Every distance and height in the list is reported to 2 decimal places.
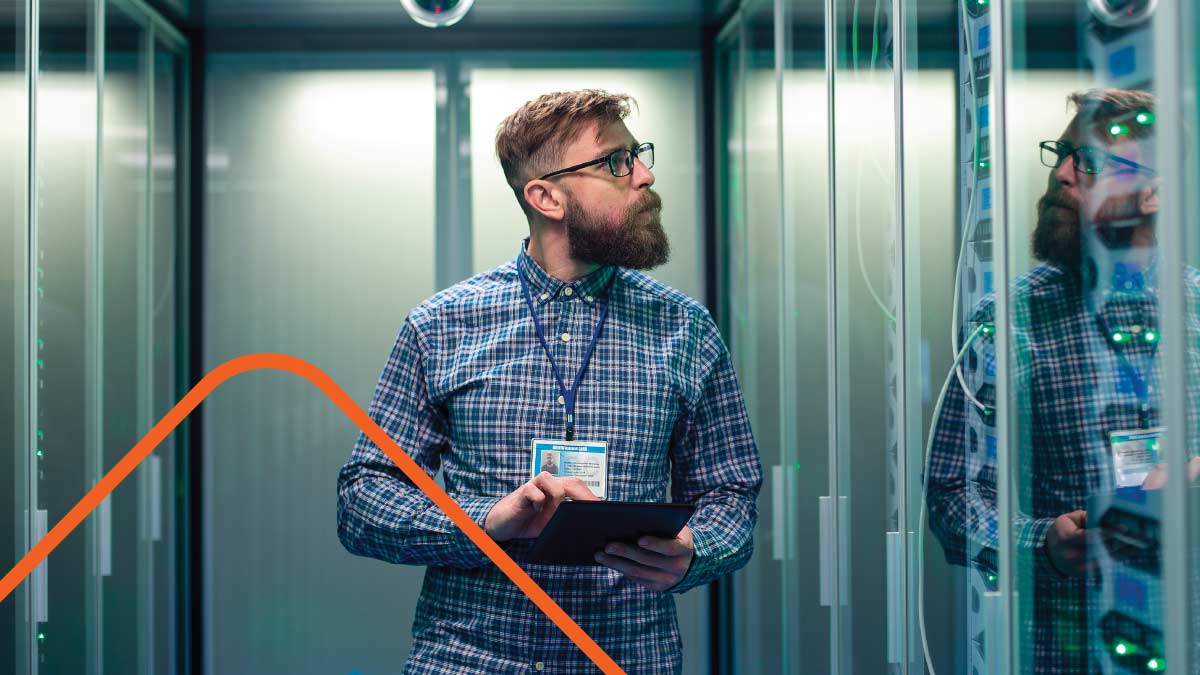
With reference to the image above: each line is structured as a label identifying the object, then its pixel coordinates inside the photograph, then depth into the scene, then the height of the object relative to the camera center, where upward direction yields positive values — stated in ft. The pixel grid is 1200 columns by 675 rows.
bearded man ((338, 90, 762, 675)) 5.58 -0.35
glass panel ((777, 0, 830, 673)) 8.10 +0.10
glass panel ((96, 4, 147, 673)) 9.90 +0.36
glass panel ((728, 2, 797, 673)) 9.75 +0.30
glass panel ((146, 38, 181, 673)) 11.21 +0.32
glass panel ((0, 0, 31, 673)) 8.05 +0.25
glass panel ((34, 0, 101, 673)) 8.40 +0.27
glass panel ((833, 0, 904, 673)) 6.56 +0.09
